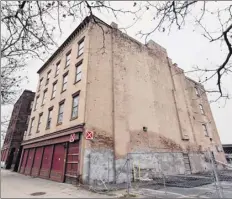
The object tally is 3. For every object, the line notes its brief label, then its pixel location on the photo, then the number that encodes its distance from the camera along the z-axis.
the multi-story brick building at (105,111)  13.21
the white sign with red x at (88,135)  12.16
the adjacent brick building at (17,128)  28.52
